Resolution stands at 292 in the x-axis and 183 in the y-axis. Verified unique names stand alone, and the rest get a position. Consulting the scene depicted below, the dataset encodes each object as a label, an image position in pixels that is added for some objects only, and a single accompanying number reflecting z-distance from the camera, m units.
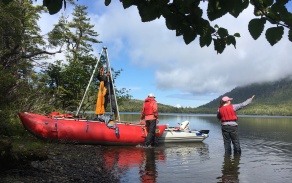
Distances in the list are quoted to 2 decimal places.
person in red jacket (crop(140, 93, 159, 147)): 11.08
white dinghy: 12.87
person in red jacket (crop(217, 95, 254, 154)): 9.43
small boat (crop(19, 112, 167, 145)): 9.66
